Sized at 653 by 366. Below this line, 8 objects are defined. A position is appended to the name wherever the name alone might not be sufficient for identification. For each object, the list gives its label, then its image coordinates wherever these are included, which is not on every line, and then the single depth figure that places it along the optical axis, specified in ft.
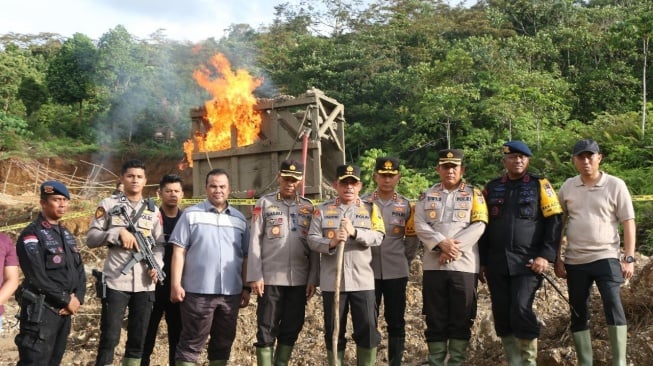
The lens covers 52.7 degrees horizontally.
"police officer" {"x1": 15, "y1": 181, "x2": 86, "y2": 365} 15.34
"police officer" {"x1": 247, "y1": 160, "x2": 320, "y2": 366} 17.72
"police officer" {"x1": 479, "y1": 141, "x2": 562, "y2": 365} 16.78
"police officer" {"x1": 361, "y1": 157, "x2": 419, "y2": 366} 18.84
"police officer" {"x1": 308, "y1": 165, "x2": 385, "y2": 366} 17.62
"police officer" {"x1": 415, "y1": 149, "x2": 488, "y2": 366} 17.29
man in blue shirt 17.22
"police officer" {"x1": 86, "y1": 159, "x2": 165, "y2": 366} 17.39
